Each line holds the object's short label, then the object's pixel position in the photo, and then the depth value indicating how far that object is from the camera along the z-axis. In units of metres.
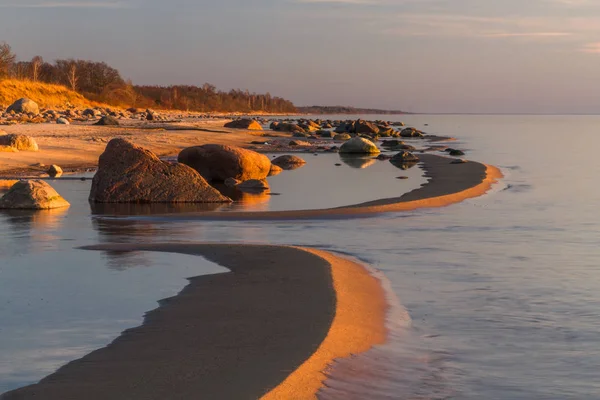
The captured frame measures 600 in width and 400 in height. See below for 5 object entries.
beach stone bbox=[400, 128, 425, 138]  70.75
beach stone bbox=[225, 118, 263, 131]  68.89
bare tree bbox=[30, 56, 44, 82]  107.61
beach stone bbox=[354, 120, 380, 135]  71.94
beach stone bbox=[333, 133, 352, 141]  60.10
